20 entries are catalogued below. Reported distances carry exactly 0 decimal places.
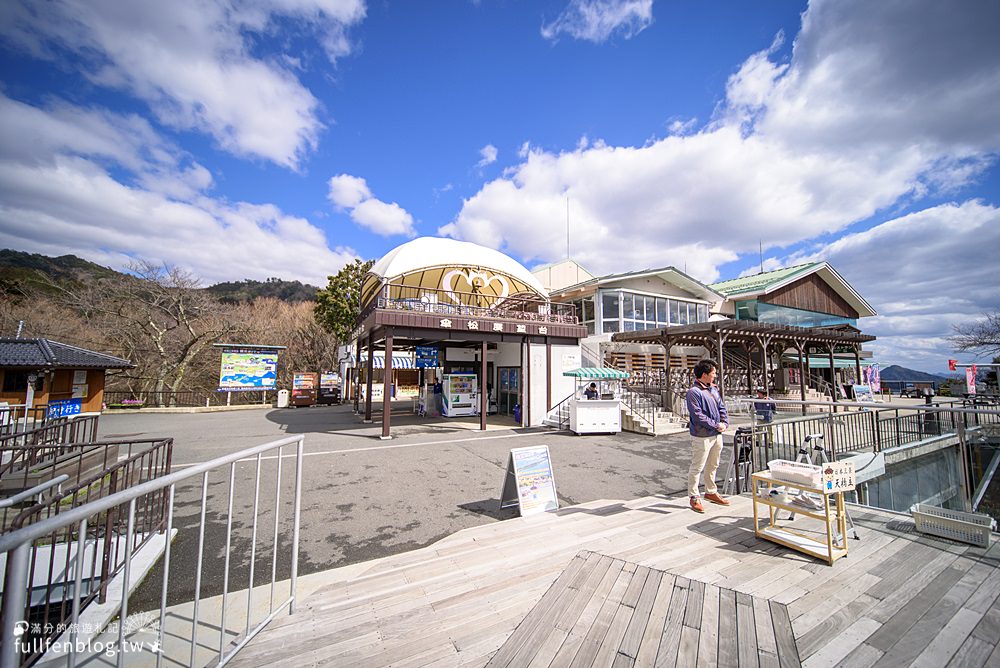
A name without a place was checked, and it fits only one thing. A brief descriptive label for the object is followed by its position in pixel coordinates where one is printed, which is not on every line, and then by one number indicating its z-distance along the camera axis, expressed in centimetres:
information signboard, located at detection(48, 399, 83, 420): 1219
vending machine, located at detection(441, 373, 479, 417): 1798
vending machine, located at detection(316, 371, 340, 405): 2476
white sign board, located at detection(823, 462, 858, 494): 332
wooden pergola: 1544
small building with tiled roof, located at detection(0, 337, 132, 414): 1179
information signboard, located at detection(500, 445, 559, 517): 529
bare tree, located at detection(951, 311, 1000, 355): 2194
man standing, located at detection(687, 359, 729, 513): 463
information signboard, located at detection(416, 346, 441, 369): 1880
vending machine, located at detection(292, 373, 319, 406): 2316
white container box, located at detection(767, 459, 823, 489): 334
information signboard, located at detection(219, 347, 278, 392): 2058
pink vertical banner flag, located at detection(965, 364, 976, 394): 1628
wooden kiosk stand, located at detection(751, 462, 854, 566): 329
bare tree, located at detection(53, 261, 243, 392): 2158
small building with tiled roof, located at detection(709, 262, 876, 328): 2478
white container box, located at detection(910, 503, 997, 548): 348
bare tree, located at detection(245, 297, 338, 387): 2980
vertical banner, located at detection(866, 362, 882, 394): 2446
